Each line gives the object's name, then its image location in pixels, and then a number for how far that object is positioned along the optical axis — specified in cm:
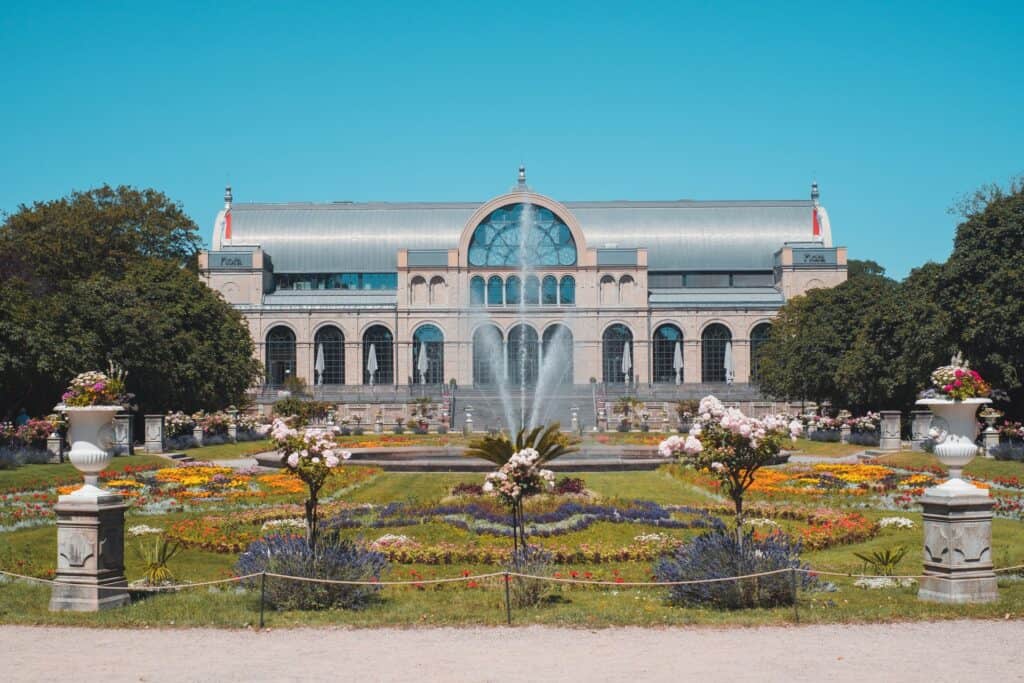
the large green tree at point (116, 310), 4003
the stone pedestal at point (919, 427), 4166
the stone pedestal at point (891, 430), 4159
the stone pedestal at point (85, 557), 1384
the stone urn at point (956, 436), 1399
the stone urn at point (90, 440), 1427
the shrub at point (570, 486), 2398
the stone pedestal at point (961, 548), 1370
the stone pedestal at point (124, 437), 3953
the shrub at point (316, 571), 1385
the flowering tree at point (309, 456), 1456
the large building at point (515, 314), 8338
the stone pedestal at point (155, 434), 4144
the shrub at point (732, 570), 1364
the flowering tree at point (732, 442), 1378
